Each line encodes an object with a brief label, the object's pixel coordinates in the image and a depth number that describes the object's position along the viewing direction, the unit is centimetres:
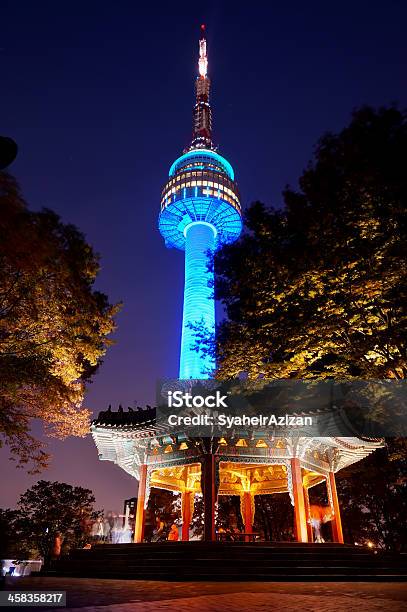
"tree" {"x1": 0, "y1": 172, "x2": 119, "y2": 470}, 1218
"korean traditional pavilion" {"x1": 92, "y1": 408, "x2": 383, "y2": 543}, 1853
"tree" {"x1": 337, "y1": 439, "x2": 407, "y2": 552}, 2919
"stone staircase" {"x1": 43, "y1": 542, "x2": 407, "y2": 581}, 1251
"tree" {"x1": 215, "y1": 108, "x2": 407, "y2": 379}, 1095
